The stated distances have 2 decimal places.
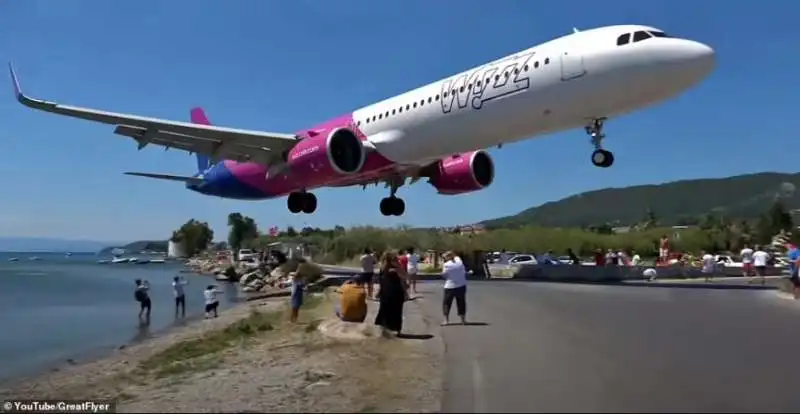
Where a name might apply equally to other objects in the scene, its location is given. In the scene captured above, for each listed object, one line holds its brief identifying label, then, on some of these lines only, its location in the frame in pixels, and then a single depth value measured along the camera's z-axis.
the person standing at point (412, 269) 24.05
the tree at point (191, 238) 198.12
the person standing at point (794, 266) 22.77
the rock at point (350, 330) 13.15
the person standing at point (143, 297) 33.91
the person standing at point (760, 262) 33.50
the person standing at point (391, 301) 13.63
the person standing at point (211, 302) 31.33
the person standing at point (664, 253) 42.75
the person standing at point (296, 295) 19.95
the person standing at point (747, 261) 37.42
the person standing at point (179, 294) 34.91
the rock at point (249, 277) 57.13
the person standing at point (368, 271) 22.43
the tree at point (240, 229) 152.00
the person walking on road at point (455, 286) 15.05
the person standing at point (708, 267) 35.62
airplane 22.09
